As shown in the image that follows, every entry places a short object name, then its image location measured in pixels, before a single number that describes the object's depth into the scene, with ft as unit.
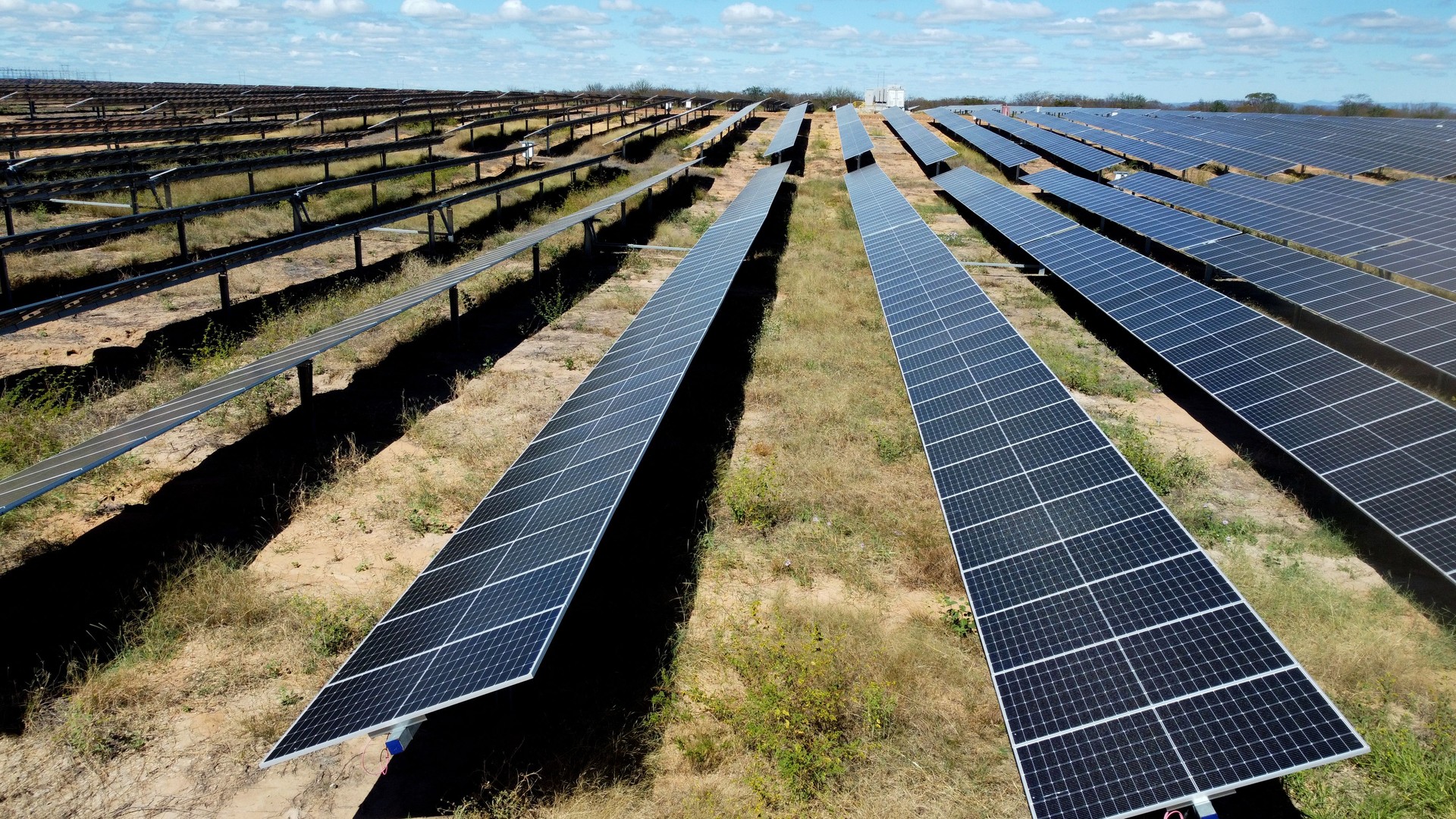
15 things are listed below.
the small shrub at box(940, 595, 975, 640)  28.58
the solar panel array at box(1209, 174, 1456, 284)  63.41
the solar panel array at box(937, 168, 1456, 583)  30.42
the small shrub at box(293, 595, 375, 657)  26.86
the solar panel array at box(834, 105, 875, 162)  137.49
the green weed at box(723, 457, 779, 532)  35.86
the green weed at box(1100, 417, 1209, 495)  38.37
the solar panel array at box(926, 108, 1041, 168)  130.52
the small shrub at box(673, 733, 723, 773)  22.98
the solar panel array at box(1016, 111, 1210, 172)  124.88
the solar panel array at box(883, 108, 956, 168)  131.03
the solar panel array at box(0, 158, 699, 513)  26.22
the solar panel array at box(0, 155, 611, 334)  42.98
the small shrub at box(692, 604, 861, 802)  22.70
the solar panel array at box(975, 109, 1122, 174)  122.21
